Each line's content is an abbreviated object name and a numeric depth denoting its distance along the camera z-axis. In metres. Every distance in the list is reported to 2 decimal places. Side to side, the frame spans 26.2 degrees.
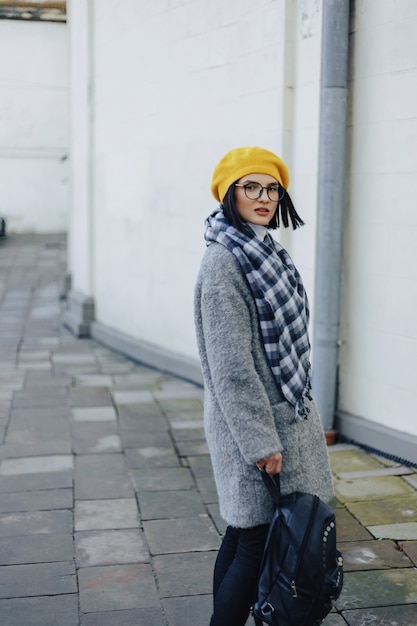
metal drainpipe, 5.23
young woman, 2.61
